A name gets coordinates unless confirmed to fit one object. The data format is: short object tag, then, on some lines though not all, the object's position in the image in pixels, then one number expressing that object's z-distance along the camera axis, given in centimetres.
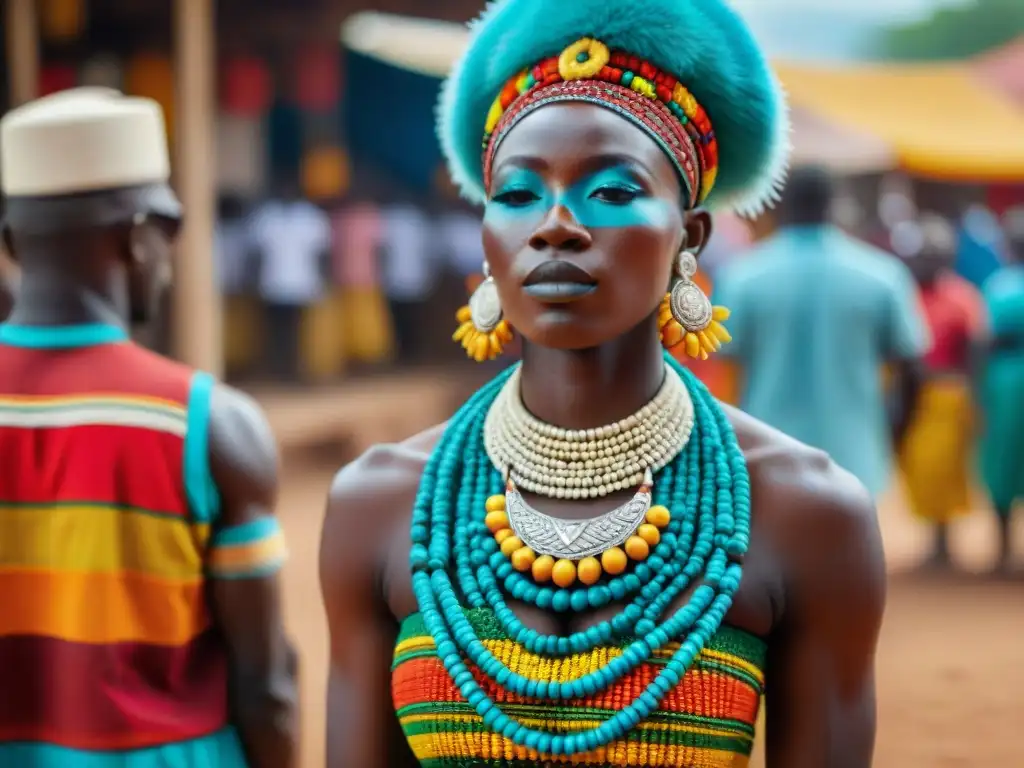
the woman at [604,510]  160
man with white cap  236
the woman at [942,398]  705
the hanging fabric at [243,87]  951
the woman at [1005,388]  691
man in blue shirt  494
